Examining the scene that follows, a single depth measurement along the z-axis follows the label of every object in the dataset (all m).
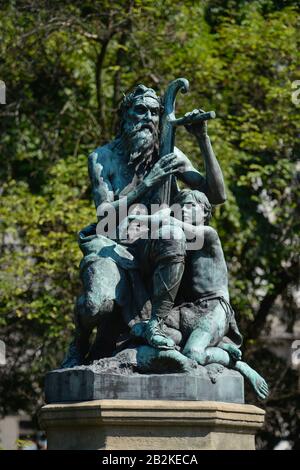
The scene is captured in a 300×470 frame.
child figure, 16.81
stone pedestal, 15.53
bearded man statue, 16.55
